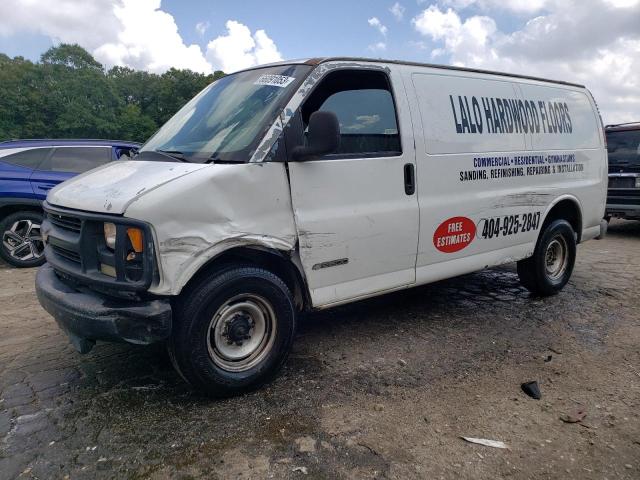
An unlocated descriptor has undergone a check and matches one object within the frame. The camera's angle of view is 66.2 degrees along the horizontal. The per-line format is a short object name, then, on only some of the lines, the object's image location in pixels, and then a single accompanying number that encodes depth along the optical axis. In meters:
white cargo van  2.82
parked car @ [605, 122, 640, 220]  9.28
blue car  6.97
